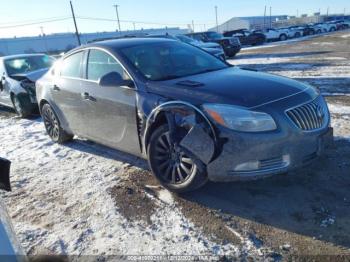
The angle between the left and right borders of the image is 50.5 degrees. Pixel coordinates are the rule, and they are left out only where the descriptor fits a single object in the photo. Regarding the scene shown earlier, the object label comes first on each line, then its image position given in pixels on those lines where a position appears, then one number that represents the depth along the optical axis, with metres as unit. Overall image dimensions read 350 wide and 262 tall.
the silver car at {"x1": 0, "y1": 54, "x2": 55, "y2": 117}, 8.75
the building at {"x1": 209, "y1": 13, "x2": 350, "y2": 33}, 91.69
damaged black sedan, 3.46
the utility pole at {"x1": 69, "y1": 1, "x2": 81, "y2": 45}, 49.19
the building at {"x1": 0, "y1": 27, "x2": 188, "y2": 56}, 71.56
